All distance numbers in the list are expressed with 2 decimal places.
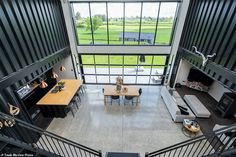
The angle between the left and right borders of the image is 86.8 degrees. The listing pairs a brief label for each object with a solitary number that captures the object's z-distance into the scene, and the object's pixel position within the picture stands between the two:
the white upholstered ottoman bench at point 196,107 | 6.48
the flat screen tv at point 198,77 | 8.59
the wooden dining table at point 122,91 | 7.26
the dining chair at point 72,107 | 6.53
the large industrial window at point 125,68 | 8.70
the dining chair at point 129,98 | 7.27
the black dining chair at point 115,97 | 7.34
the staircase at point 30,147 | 2.32
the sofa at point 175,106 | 6.05
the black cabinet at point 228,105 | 6.25
